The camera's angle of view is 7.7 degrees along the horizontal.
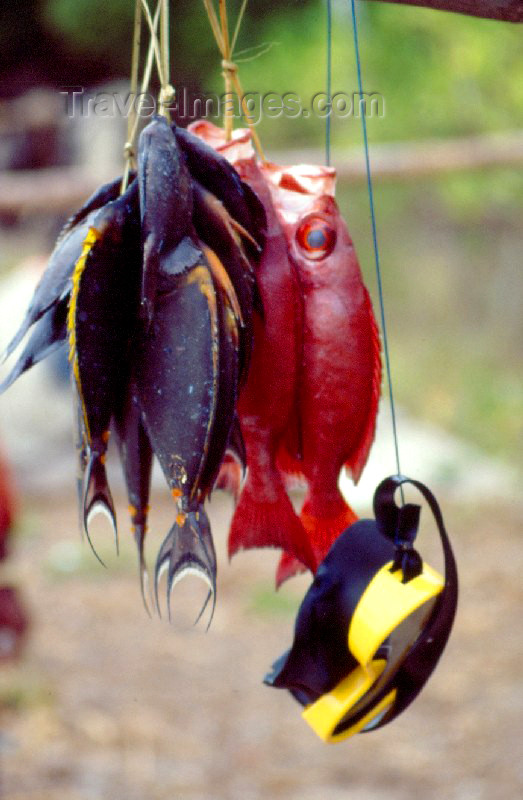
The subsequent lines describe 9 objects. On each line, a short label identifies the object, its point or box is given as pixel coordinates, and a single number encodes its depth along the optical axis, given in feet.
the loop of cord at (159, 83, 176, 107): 8.36
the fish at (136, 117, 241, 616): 8.12
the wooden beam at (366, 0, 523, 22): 8.39
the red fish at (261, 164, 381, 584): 8.47
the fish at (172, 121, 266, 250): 8.25
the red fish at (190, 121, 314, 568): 8.42
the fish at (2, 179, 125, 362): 8.28
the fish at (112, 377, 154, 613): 8.32
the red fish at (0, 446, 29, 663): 17.43
